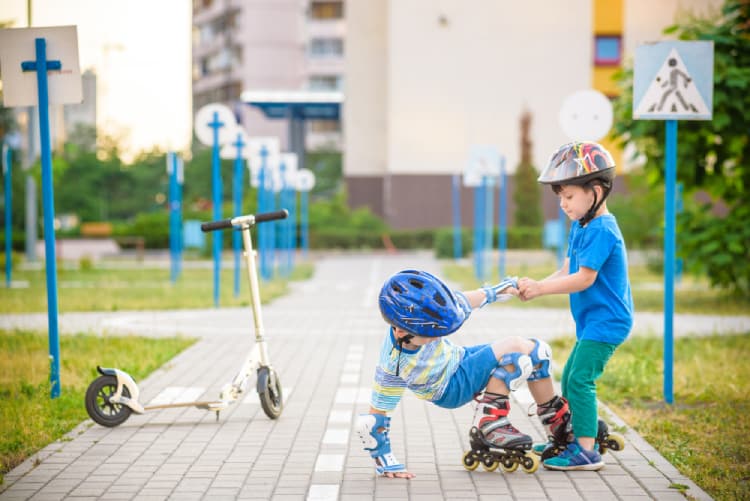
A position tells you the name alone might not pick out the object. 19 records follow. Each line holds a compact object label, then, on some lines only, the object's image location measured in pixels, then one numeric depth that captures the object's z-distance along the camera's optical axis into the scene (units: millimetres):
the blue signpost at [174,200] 25688
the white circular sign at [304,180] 33572
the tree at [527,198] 46156
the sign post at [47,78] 8398
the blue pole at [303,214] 41156
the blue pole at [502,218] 24575
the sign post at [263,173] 24203
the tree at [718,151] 15484
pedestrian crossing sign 8453
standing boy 5836
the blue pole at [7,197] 24450
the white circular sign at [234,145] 18734
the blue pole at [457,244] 37719
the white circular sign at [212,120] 17750
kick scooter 7359
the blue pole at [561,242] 18766
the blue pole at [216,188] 17781
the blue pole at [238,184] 19297
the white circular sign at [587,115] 12648
